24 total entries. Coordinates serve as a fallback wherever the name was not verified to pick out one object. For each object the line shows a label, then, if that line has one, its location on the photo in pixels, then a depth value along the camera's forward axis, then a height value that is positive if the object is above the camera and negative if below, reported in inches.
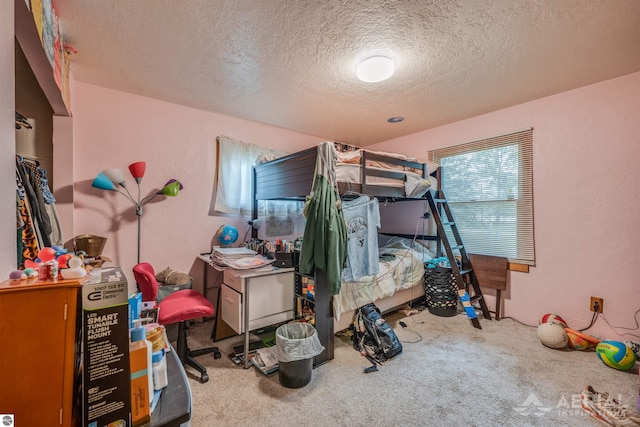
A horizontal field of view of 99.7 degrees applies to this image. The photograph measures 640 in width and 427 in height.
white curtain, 125.4 +20.5
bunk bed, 88.0 +9.7
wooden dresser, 22.1 -11.4
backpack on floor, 88.3 -41.5
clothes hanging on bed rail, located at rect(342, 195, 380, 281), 94.7 -7.5
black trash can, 72.6 -38.3
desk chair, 73.6 -26.8
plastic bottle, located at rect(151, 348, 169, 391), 29.2 -17.0
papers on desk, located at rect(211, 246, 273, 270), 88.1 -15.0
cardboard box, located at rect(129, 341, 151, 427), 25.3 -16.1
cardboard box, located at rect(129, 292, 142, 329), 34.5 -11.9
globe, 121.5 -8.2
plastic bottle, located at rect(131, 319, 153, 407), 27.1 -13.2
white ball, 92.6 -41.7
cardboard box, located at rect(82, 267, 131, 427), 23.6 -12.4
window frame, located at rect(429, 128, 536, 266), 112.5 +7.8
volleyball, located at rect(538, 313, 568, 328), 101.2 -39.7
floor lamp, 93.2 +12.4
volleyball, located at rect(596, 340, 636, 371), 80.3 -42.3
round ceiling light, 80.5 +45.4
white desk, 82.5 -26.4
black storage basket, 123.3 -35.1
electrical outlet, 96.2 -31.6
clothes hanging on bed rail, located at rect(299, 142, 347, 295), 80.5 -3.2
